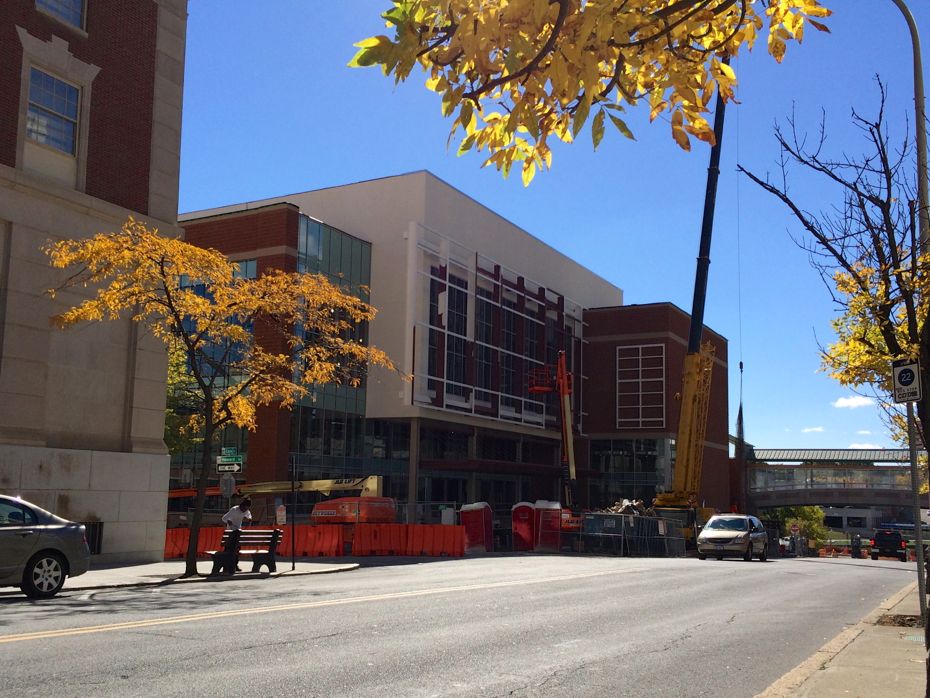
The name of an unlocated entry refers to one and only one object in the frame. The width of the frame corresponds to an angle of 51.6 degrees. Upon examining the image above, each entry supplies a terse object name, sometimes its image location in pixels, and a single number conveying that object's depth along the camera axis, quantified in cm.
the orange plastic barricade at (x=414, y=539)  2989
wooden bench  1941
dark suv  5347
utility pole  1108
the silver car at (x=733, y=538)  3077
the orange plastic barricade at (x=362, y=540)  2930
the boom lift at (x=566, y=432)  4416
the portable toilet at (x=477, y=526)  3481
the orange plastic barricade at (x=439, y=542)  2997
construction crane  3822
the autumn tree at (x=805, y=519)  9525
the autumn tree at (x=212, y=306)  1919
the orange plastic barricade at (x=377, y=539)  2955
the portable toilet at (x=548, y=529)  3650
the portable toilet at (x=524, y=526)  3650
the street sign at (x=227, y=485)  2164
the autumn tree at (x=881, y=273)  1007
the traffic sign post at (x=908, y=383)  973
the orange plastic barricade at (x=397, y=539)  2983
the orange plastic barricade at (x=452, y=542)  2991
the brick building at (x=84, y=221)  2053
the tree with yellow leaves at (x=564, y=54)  420
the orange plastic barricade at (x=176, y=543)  2759
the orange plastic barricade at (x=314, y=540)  2906
